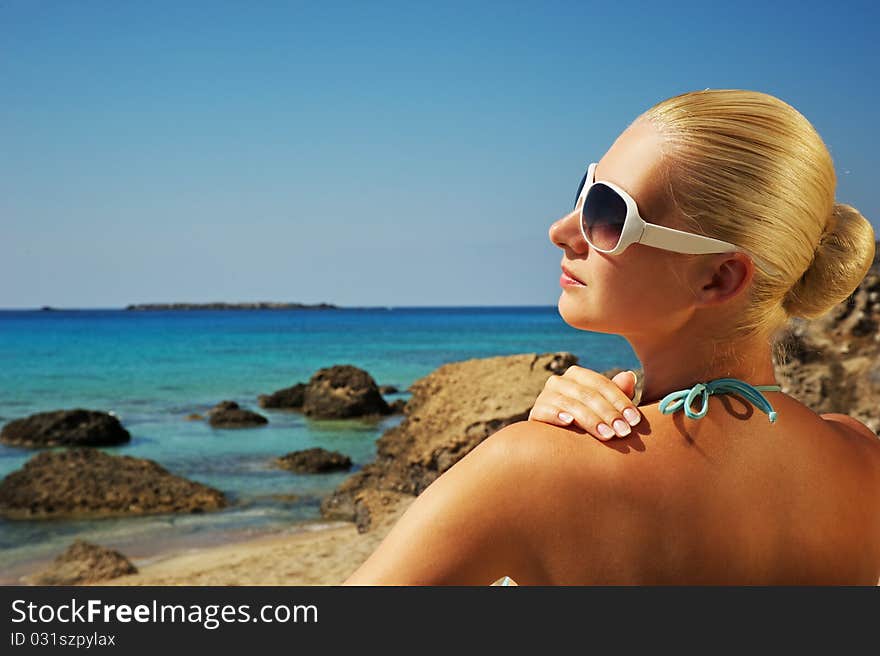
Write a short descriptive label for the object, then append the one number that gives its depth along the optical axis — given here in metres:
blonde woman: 1.44
